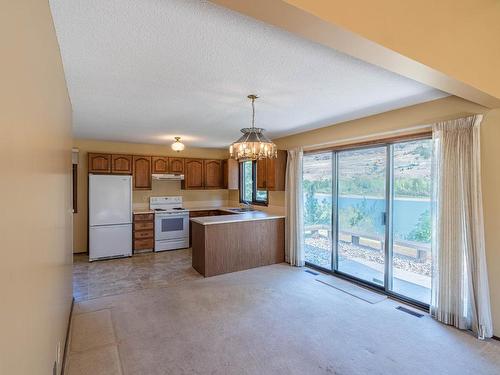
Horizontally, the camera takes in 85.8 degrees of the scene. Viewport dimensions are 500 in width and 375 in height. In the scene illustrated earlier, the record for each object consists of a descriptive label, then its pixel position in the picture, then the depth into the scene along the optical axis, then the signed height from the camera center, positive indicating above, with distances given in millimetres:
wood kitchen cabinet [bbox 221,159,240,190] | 7027 +255
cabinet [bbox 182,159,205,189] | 6859 +245
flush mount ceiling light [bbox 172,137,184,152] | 4832 +675
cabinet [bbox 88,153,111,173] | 5699 +441
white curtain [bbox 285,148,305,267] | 4887 -408
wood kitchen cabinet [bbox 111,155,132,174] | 5910 +435
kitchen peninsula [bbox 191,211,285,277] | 4496 -1043
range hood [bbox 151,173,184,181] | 6286 +176
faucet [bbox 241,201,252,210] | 6593 -535
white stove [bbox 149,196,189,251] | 6059 -977
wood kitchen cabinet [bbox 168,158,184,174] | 6652 +463
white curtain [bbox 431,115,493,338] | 2680 -503
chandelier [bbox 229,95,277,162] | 2971 +413
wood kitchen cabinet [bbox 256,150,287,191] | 5168 +229
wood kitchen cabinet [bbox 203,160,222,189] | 7129 +261
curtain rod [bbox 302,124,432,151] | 3246 +674
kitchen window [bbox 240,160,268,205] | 6402 -60
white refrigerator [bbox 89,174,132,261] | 5348 -669
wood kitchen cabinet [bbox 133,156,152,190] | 6203 +268
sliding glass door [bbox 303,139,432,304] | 3408 -448
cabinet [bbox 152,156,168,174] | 6430 +472
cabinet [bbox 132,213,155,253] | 5852 -1081
